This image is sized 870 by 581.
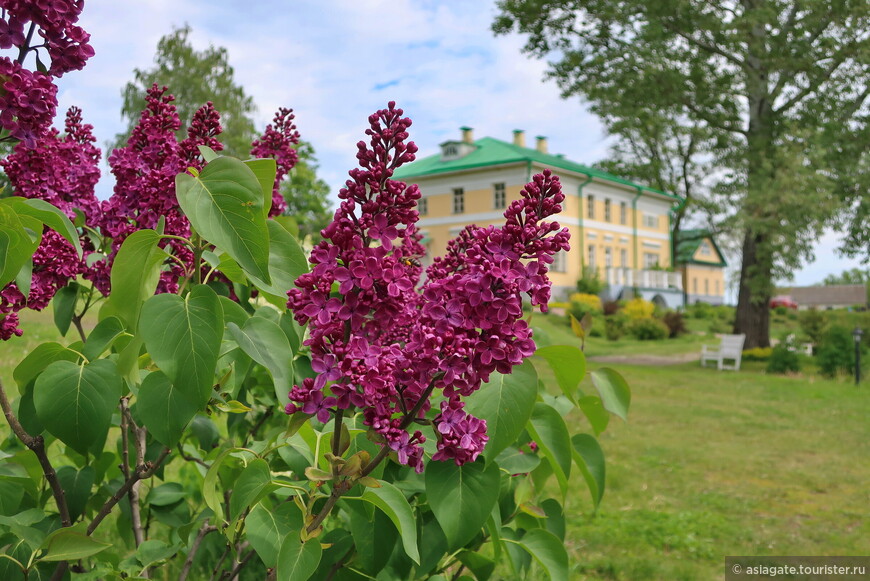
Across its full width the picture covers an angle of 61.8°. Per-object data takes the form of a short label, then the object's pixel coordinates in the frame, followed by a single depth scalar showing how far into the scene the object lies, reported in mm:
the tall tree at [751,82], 17344
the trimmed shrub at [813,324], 18859
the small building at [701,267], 48188
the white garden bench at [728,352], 17203
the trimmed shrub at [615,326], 26938
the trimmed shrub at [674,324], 28453
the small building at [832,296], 99188
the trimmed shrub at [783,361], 16172
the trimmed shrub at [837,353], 15250
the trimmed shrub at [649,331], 27144
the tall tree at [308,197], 28500
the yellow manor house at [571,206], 35406
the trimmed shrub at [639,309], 29444
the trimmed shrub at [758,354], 18353
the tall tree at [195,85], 29750
